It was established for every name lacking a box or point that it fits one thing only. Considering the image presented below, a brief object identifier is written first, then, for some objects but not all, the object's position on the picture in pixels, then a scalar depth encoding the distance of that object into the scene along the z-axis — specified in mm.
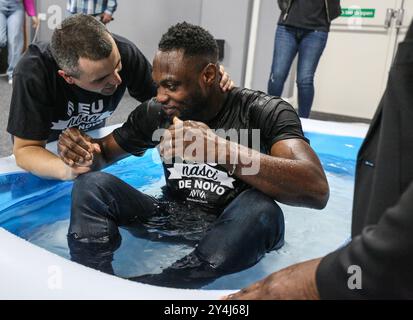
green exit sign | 3648
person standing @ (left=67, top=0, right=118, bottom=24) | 2783
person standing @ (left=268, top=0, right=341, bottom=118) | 2471
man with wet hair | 998
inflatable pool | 809
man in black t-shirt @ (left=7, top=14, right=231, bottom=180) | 1326
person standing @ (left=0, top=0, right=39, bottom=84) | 3646
